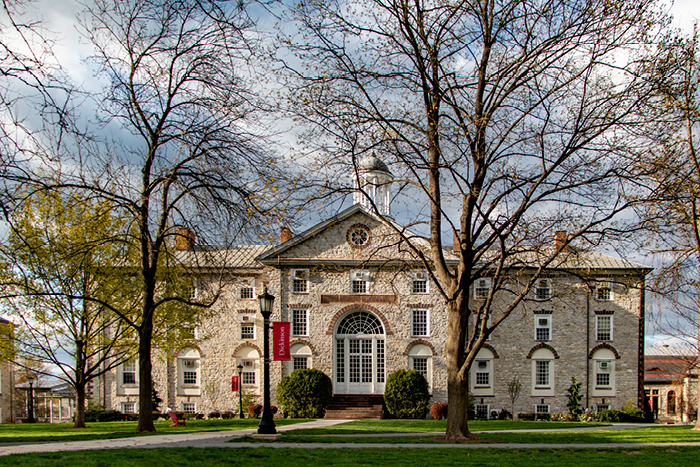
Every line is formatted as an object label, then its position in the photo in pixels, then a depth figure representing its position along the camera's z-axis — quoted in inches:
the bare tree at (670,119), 550.9
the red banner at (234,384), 1278.3
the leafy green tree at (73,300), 820.0
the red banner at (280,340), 972.7
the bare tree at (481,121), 560.4
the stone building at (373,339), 1258.6
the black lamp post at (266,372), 606.9
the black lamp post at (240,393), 1180.3
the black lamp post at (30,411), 1306.6
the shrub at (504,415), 1261.1
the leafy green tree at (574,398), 1261.1
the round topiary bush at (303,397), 1175.0
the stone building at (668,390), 1664.6
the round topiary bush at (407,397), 1184.2
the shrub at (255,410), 1204.5
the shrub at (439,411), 1171.9
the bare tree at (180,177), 582.6
